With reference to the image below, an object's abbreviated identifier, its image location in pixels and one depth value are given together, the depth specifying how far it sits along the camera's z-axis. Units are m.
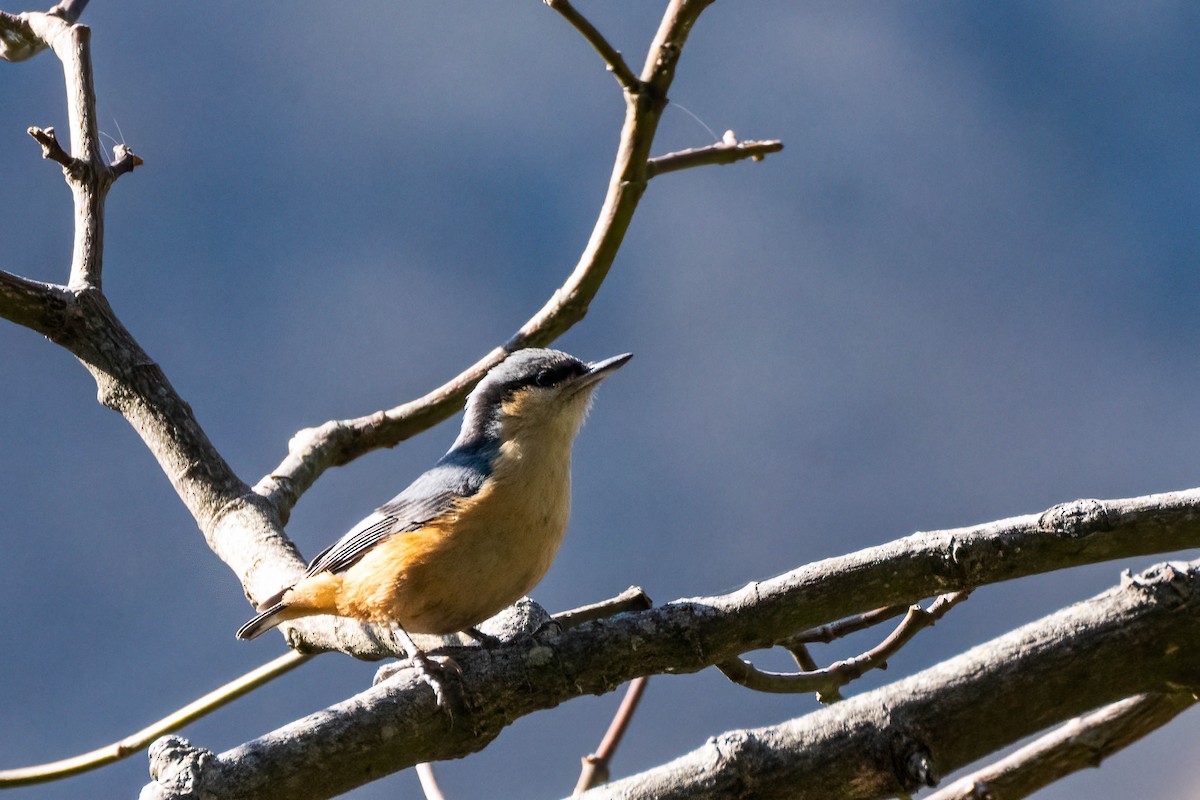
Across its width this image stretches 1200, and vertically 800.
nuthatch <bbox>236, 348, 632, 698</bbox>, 4.91
